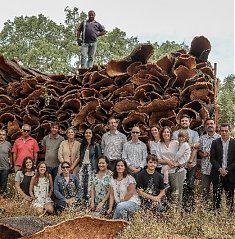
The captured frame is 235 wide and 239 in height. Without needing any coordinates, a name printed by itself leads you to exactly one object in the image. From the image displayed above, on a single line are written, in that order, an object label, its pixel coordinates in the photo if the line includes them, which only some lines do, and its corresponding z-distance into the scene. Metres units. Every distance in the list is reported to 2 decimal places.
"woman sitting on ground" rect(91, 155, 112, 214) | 7.36
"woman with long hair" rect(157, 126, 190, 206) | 7.25
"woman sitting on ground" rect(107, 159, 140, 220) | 7.06
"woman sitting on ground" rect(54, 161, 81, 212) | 7.60
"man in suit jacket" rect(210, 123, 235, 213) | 7.10
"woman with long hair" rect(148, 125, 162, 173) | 7.43
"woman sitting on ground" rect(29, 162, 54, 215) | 7.80
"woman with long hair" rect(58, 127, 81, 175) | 8.09
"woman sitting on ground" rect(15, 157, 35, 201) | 8.00
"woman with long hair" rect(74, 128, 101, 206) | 7.91
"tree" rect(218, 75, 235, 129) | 19.69
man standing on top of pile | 10.54
